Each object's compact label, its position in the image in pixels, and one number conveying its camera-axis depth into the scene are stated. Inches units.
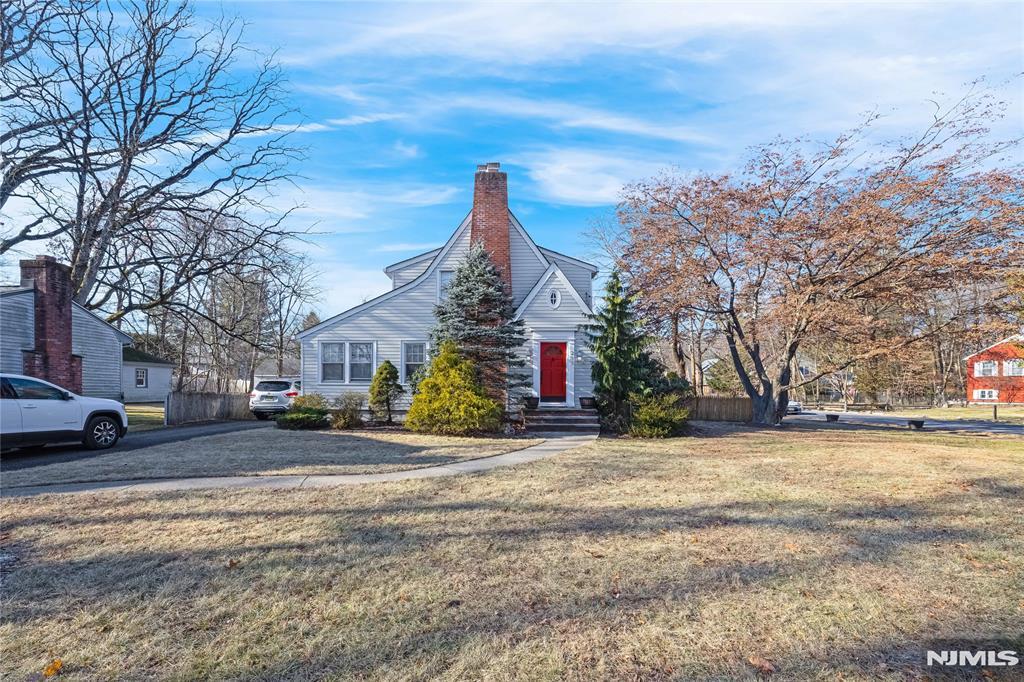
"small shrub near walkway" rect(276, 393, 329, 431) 594.2
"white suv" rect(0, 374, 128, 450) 379.2
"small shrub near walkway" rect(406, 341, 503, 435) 532.4
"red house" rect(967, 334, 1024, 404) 1552.7
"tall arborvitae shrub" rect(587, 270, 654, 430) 629.9
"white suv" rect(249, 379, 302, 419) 844.6
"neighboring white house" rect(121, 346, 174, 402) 1371.8
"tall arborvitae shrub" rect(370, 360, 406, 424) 632.4
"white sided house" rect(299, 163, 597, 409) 738.2
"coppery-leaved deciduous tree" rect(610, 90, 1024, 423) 651.5
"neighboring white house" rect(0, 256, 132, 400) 590.9
